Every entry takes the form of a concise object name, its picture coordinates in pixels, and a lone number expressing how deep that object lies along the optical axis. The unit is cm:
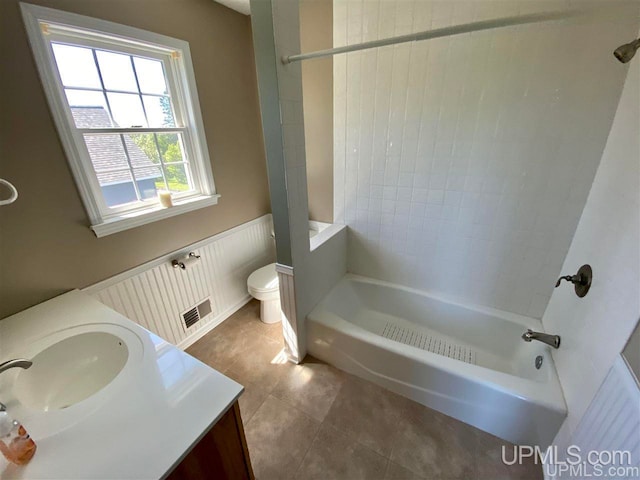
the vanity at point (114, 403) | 66
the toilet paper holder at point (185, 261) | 181
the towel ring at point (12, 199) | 90
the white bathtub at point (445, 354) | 131
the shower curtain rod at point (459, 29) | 82
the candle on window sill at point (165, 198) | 172
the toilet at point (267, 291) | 210
